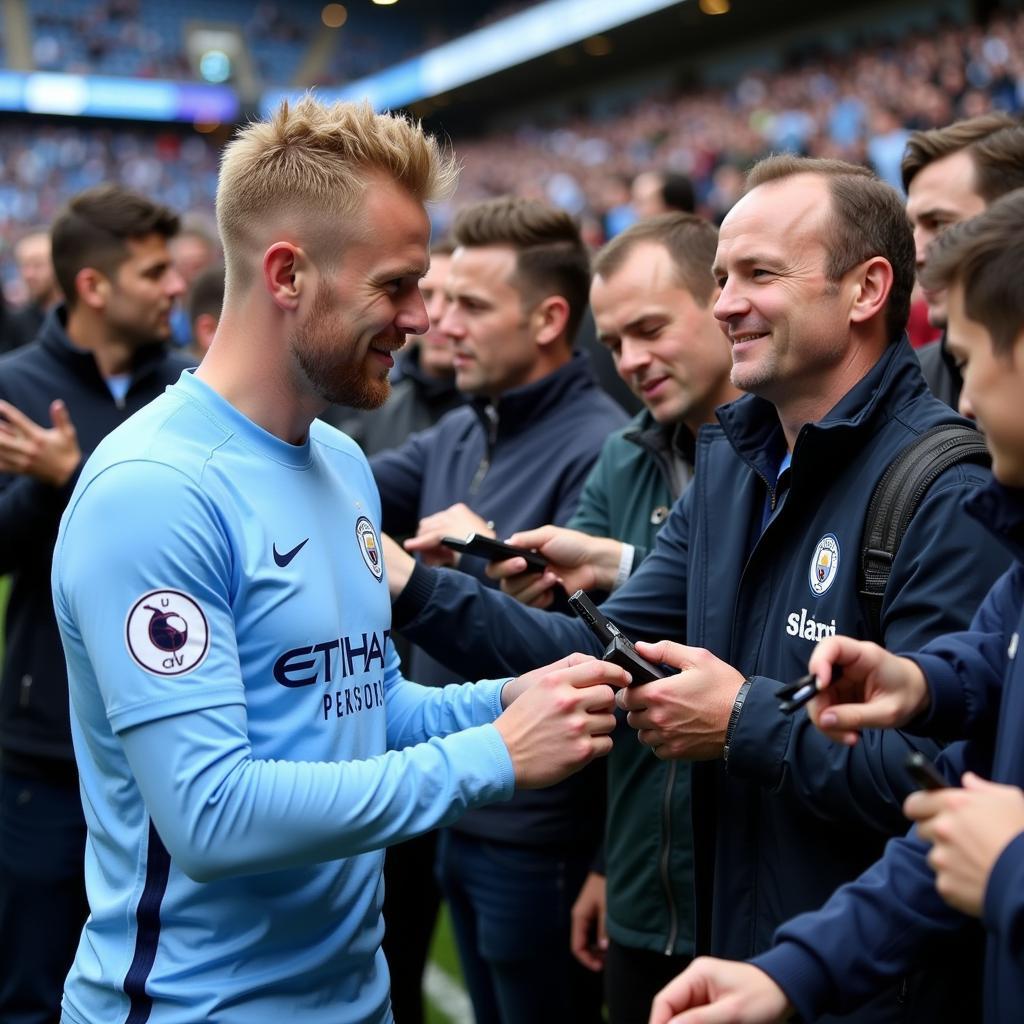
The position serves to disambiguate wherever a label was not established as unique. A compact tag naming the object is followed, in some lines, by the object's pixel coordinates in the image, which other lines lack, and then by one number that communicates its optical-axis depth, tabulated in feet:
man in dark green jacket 8.87
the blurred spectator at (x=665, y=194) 19.75
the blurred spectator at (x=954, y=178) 10.98
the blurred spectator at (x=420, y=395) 15.30
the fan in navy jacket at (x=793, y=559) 6.35
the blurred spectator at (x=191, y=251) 24.56
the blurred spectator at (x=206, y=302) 16.62
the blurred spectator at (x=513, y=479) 10.28
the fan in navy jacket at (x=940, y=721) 4.99
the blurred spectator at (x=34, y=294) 27.09
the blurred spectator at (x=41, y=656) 11.22
